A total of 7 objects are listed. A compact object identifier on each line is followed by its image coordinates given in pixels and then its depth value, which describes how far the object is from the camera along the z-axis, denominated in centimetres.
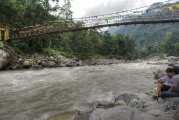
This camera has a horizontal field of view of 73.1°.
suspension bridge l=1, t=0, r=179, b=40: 962
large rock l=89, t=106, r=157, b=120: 278
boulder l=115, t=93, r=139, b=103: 423
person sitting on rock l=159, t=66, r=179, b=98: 390
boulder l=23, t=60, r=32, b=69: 1202
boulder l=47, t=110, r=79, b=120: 362
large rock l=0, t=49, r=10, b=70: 1102
